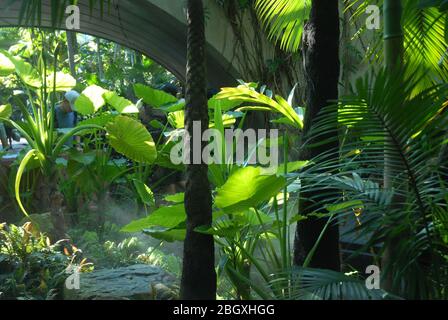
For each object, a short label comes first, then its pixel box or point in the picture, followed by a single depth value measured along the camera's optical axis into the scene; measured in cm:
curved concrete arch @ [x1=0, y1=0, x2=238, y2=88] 935
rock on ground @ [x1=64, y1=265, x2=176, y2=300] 389
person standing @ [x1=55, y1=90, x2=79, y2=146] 821
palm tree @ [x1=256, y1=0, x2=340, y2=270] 320
